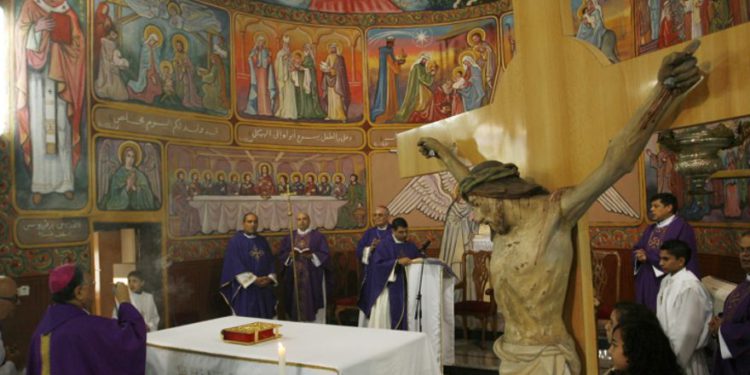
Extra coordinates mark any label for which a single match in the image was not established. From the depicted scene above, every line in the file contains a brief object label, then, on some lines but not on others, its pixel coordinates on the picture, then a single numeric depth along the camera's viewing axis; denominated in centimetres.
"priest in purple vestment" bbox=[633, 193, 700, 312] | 522
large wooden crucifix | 173
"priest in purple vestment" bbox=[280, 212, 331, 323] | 891
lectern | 689
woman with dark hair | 177
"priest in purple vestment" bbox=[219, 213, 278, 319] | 823
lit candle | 275
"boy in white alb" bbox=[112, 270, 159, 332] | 715
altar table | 344
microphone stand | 705
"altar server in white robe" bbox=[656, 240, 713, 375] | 394
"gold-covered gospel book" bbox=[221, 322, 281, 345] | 390
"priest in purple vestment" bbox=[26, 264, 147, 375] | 347
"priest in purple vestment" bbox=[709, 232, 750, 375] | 336
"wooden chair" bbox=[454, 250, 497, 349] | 794
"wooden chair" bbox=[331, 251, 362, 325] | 1017
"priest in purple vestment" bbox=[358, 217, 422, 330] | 751
